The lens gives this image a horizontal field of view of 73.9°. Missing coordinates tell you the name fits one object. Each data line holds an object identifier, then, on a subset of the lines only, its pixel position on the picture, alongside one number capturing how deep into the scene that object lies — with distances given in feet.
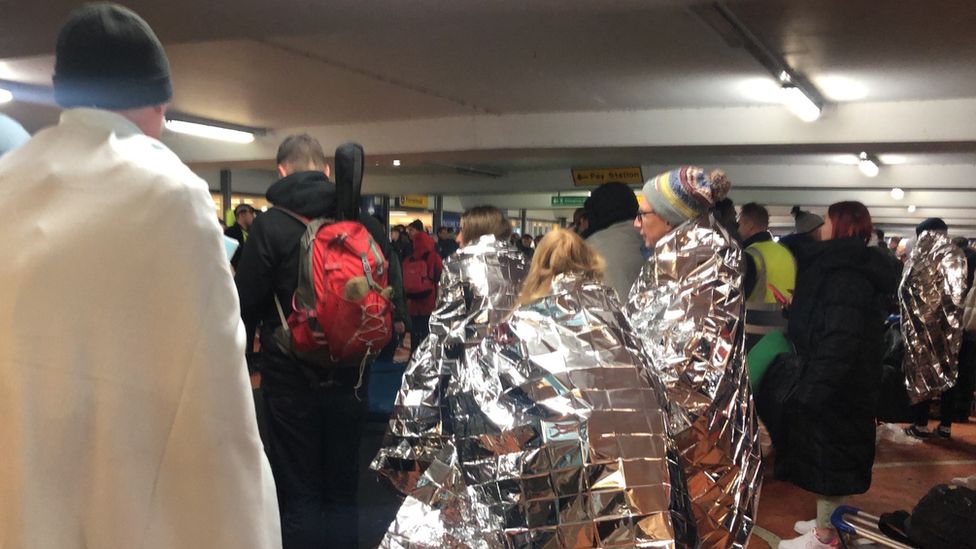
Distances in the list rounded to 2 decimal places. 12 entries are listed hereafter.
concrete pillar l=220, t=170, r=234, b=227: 36.27
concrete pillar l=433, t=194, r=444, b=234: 53.78
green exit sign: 45.32
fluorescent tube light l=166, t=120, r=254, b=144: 23.11
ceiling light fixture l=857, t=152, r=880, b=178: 27.81
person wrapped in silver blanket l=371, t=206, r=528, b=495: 6.64
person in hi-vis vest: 11.75
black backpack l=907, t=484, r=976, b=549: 7.59
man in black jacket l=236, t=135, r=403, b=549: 7.28
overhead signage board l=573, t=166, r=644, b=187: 30.53
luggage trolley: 8.63
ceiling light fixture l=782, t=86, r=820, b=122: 16.37
